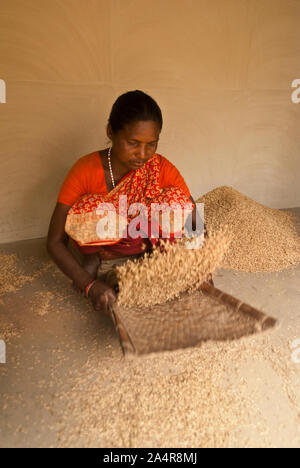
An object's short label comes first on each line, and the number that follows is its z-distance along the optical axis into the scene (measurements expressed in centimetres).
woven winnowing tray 127
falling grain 149
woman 162
